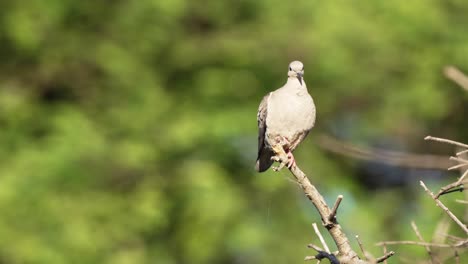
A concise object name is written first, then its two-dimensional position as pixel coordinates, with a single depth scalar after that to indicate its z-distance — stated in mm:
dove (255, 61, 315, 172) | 10281
